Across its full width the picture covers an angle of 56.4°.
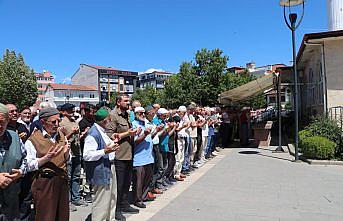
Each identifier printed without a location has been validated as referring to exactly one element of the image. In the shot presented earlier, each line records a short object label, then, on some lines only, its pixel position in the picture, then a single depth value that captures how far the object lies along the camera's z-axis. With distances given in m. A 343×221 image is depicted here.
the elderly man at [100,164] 4.20
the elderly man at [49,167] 3.33
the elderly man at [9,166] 2.84
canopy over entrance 16.11
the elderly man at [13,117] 5.17
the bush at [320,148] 9.73
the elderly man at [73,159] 5.77
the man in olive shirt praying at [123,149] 5.07
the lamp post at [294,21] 10.66
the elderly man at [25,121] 5.47
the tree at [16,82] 29.78
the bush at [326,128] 10.31
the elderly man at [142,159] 5.67
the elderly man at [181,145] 7.98
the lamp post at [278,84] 14.08
